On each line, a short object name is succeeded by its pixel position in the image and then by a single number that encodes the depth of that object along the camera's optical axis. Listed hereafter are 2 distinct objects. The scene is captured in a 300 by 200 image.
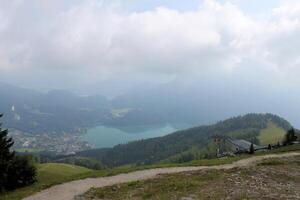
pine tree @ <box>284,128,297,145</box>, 49.23
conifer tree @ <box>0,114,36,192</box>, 22.50
